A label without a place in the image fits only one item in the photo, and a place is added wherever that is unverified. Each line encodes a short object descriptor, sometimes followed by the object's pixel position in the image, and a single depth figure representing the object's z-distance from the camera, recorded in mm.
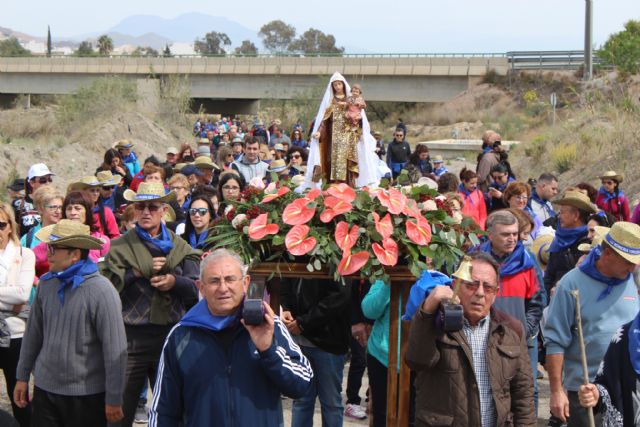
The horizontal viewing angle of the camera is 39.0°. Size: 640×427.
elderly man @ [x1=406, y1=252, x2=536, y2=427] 4234
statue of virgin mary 9219
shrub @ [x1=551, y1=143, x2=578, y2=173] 20297
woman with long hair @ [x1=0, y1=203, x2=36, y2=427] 6211
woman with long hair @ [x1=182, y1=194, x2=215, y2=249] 7617
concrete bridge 49781
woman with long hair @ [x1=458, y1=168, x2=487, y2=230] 11058
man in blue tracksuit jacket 3955
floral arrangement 5277
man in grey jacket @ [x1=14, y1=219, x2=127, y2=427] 5273
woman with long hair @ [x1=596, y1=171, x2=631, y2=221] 11008
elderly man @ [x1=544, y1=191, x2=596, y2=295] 7145
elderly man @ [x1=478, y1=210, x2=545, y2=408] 6184
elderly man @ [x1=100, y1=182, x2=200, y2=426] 5883
